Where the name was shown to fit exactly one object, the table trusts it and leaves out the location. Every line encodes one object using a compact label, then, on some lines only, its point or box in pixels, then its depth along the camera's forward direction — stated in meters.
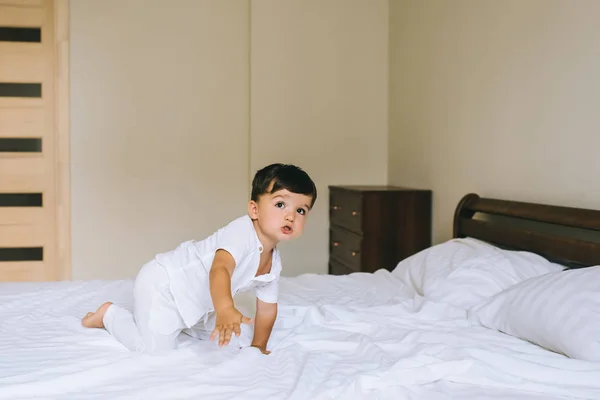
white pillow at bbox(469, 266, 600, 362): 1.59
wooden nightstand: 3.48
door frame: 4.06
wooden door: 4.12
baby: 1.73
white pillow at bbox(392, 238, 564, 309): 2.13
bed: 1.40
